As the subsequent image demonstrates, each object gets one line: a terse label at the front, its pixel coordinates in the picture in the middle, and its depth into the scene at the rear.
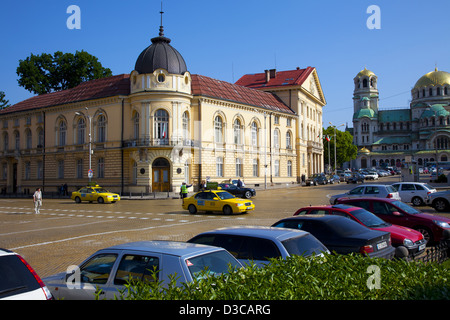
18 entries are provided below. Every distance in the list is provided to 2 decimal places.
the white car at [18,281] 5.23
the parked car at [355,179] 63.62
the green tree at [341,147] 107.22
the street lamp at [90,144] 43.10
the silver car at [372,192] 23.23
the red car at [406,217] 13.27
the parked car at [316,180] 61.34
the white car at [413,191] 26.57
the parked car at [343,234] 9.15
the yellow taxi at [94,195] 36.28
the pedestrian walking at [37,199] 27.43
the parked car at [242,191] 37.53
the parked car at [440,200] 23.38
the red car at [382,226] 11.05
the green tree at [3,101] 75.39
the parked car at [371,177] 69.62
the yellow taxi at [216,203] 24.36
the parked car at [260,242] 7.48
